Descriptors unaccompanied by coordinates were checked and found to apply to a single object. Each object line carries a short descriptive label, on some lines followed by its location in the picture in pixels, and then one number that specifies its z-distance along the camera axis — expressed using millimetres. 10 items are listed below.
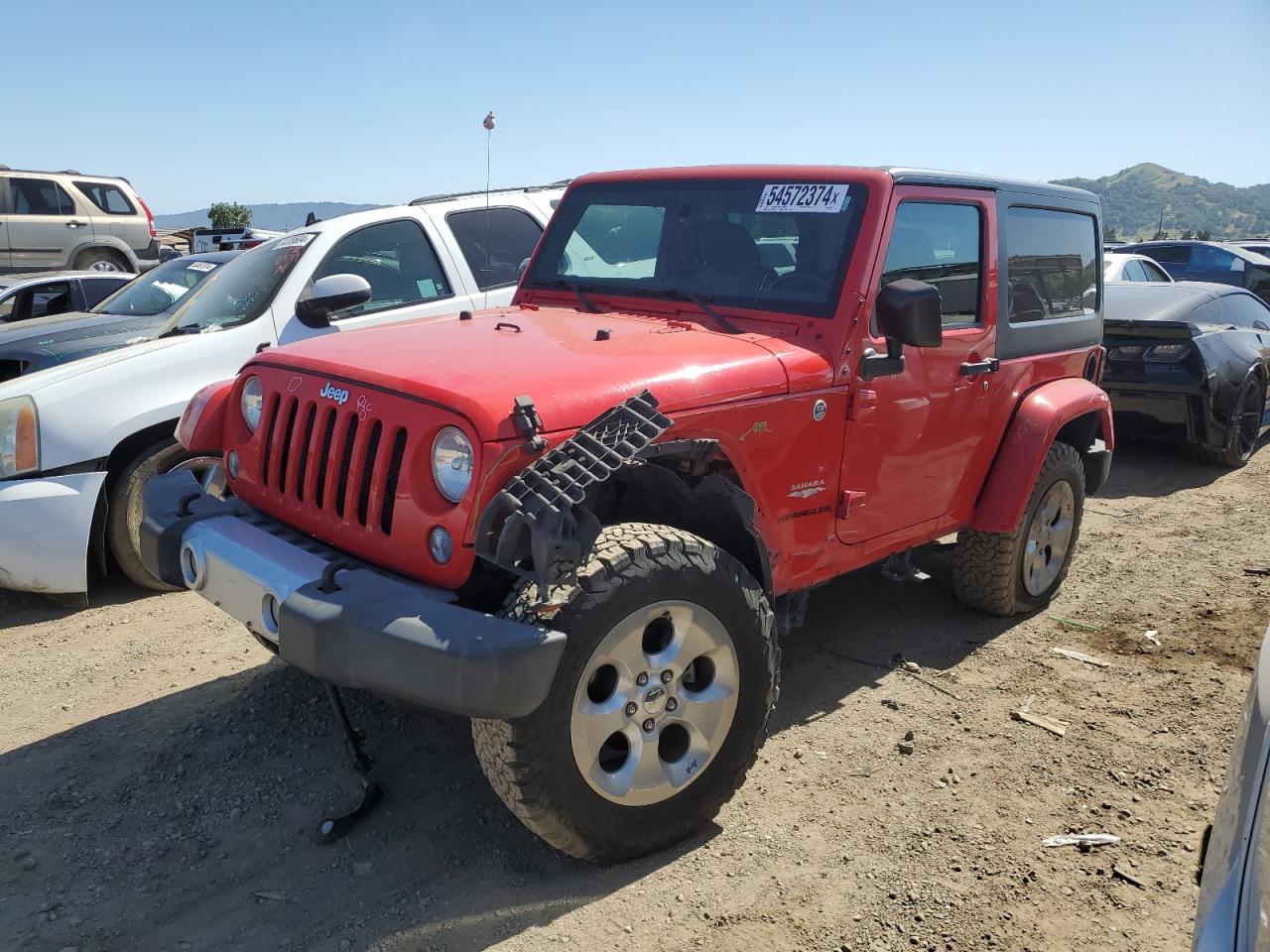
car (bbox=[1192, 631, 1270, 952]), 1604
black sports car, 7934
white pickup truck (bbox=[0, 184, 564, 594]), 4637
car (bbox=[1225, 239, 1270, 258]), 20562
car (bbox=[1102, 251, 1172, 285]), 10800
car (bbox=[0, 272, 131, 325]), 8523
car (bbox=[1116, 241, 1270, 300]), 16609
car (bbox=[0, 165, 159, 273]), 14875
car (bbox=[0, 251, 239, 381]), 5801
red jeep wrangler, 2555
